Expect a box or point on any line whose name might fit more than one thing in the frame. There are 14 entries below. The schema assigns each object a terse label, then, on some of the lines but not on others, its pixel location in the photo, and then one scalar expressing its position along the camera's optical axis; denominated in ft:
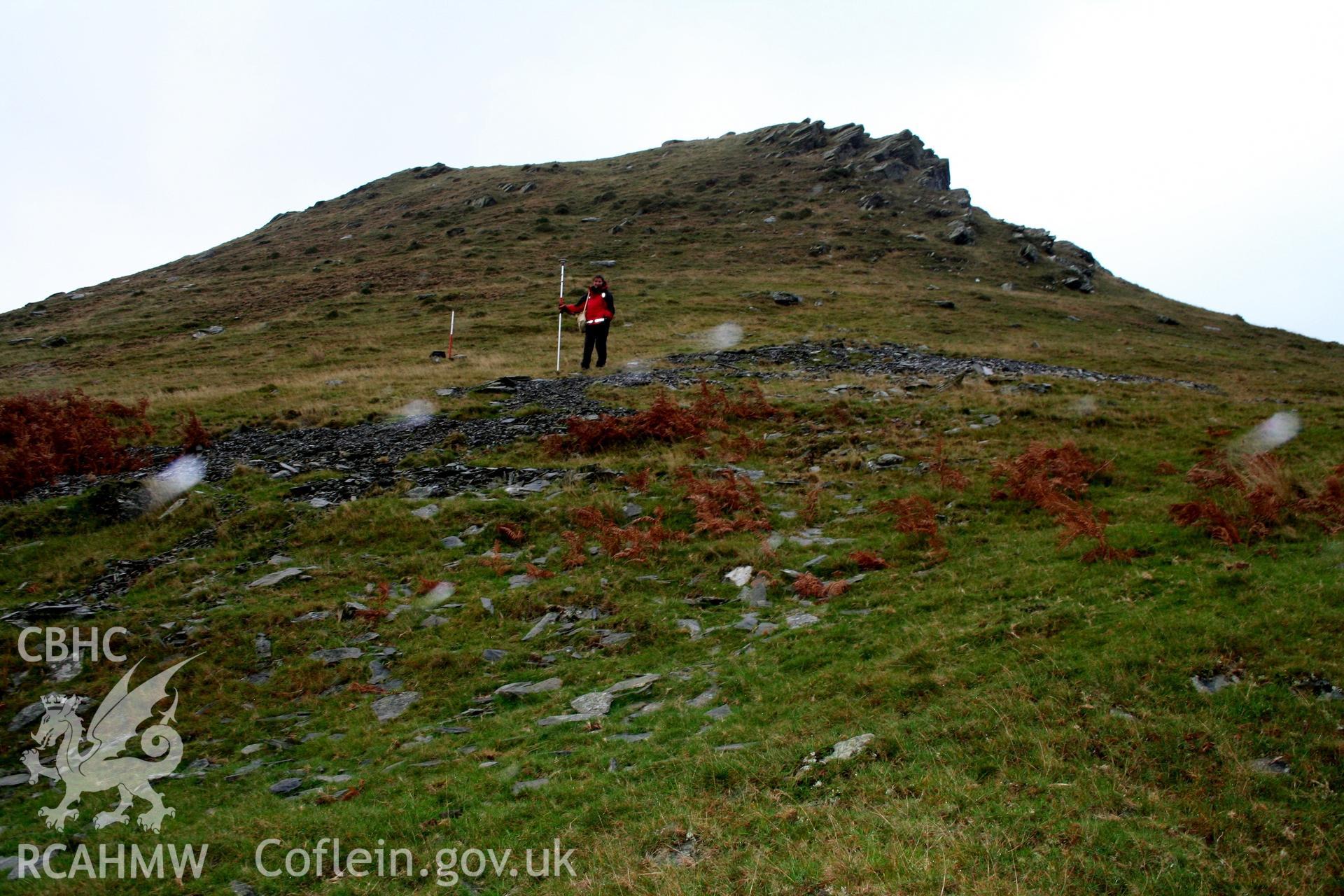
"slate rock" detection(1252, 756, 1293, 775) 19.70
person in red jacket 93.15
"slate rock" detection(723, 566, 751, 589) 41.70
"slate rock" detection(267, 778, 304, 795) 28.53
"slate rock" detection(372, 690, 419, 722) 33.81
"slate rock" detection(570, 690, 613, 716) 31.48
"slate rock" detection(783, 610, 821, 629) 35.68
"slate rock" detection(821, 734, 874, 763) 23.88
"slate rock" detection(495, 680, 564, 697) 34.12
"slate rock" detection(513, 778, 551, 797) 25.79
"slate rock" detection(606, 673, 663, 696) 32.63
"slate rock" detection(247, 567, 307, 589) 45.52
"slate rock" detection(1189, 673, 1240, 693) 23.31
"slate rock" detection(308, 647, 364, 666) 38.17
